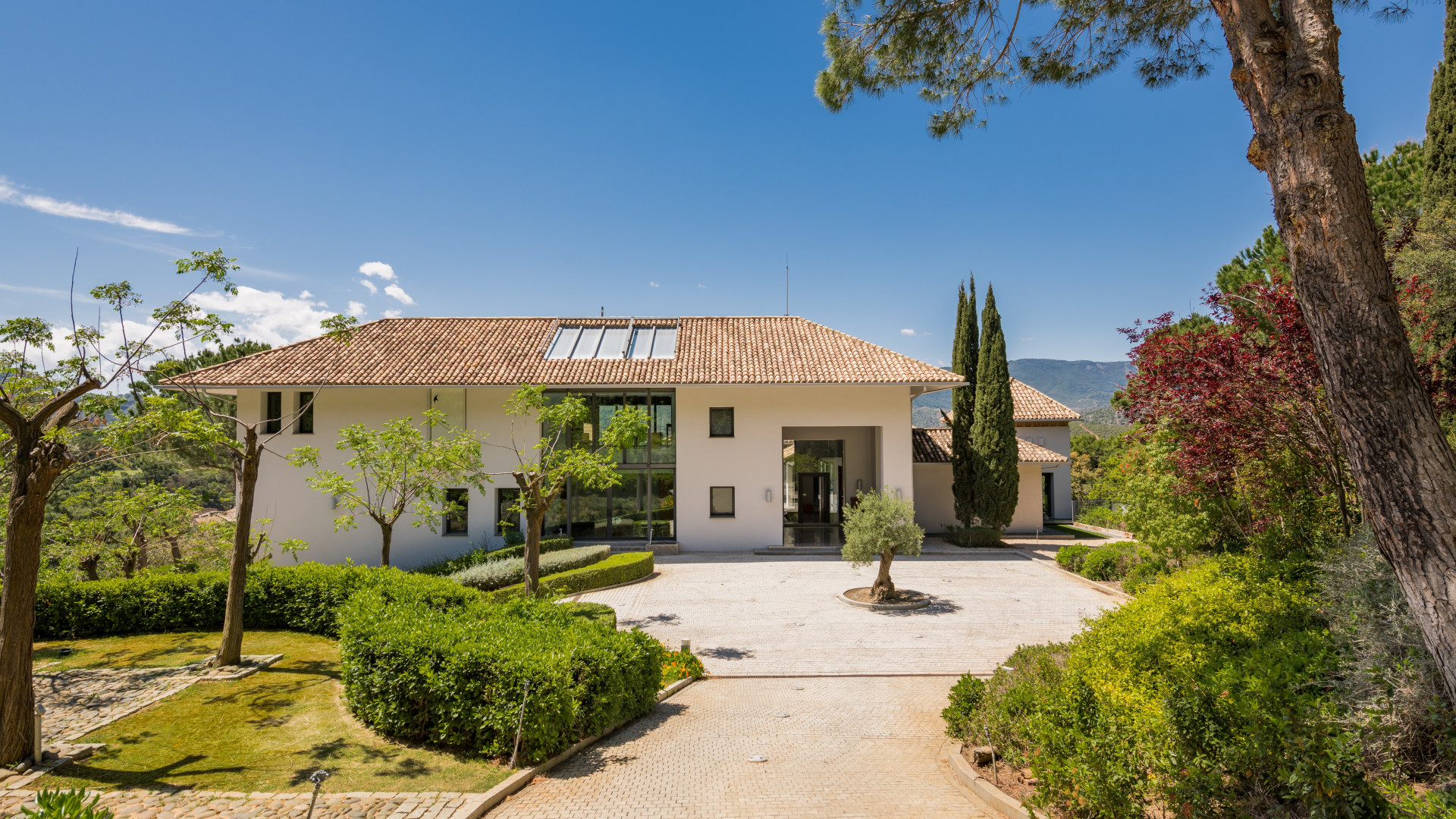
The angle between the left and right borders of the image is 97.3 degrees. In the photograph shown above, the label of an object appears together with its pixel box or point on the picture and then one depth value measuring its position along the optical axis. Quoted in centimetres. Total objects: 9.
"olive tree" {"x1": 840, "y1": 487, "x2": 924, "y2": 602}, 1322
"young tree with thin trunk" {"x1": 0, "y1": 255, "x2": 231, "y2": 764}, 600
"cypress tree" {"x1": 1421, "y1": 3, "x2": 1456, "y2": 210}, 1232
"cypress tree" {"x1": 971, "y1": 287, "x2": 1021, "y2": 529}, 2114
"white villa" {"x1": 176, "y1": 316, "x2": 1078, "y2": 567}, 1923
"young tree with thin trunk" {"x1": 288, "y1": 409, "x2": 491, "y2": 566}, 1323
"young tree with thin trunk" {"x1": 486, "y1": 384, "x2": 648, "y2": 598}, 1133
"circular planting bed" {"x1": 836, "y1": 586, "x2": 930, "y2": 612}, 1327
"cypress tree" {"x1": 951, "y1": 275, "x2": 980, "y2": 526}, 2188
